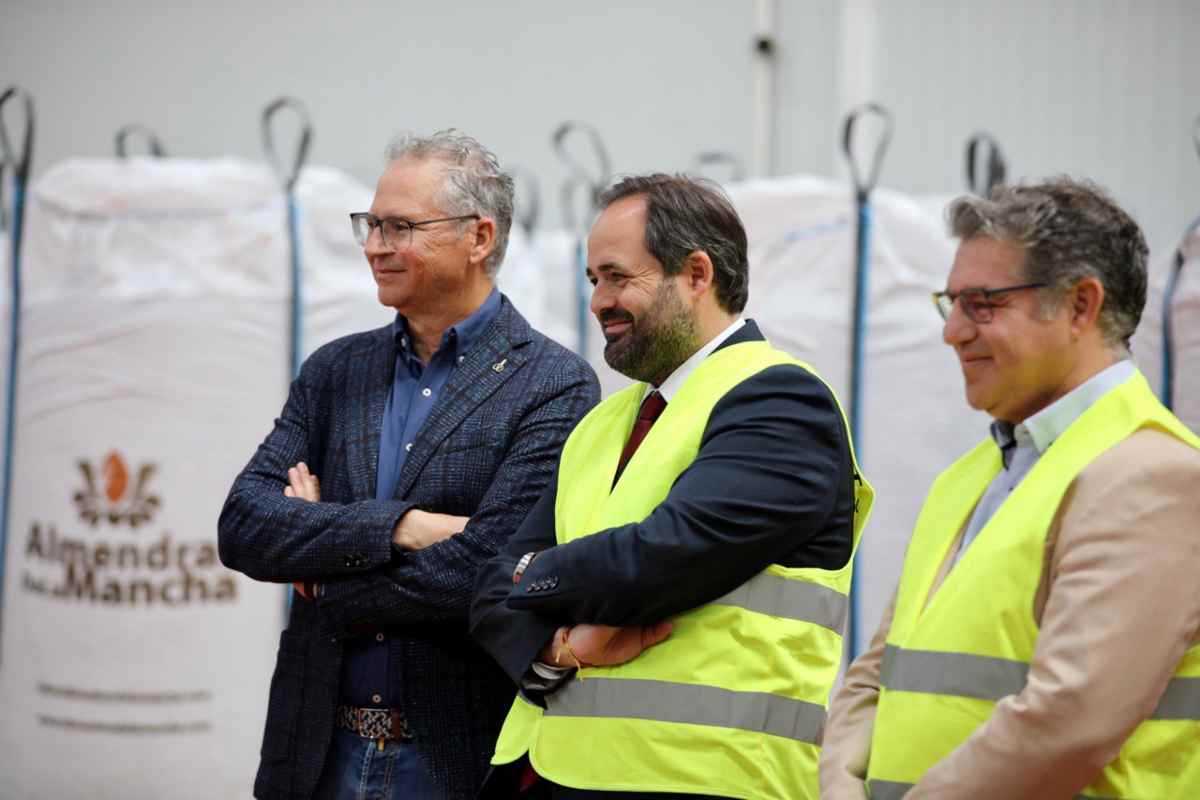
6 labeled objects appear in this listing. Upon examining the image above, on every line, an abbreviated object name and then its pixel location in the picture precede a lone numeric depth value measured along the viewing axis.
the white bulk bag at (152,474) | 6.46
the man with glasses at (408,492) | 3.90
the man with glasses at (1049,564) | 2.72
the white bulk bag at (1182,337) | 5.86
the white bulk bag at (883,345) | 6.28
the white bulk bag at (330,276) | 6.56
